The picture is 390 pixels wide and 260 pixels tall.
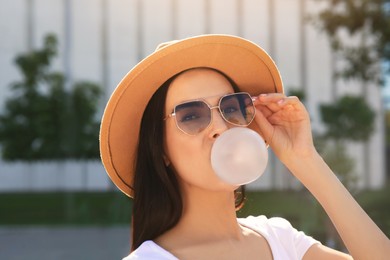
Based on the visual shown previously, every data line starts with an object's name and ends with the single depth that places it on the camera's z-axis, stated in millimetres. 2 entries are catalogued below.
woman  1636
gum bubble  1531
